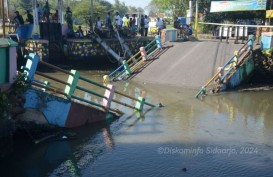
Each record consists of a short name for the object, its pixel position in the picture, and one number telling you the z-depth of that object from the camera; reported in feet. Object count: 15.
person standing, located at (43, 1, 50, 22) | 68.28
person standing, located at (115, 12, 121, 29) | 75.89
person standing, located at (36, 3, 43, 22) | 71.20
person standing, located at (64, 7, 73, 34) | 73.03
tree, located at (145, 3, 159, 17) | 269.40
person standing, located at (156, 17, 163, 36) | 79.36
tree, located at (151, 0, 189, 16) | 144.05
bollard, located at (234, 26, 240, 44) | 61.64
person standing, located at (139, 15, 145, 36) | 79.87
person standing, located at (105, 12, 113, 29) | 74.74
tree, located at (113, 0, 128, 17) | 312.05
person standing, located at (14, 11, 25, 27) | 63.31
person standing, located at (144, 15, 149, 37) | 80.58
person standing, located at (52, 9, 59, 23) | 73.26
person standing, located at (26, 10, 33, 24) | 67.07
